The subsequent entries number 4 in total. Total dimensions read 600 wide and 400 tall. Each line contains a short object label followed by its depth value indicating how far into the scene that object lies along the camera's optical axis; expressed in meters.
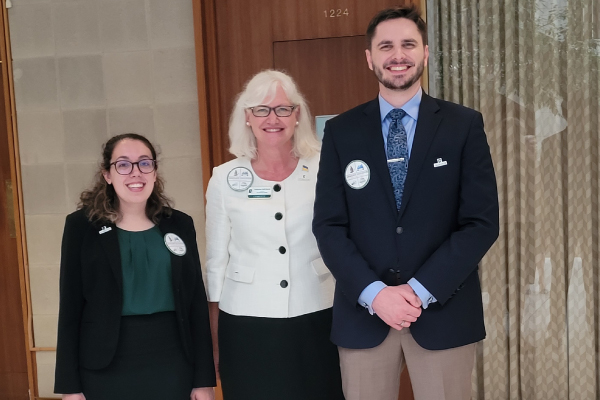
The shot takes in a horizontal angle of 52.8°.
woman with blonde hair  2.28
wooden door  3.54
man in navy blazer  1.84
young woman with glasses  2.05
